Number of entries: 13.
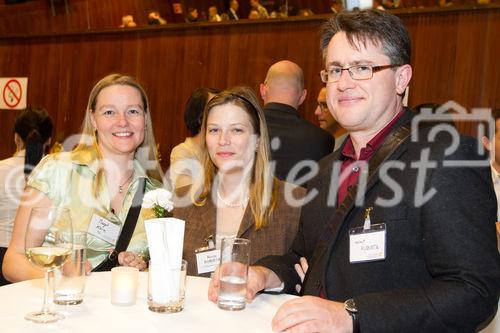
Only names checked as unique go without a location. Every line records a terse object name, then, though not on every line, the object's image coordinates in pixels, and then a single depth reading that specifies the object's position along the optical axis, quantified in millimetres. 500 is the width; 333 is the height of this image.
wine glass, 1684
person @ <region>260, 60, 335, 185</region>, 4207
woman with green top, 2725
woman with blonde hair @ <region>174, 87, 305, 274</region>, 2746
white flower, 2193
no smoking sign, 8266
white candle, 1821
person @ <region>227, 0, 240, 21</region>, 7449
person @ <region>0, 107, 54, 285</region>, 3811
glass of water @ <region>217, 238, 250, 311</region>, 1826
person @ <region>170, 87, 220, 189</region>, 4578
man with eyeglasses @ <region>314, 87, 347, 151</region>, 5541
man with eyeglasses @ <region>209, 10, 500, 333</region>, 1619
